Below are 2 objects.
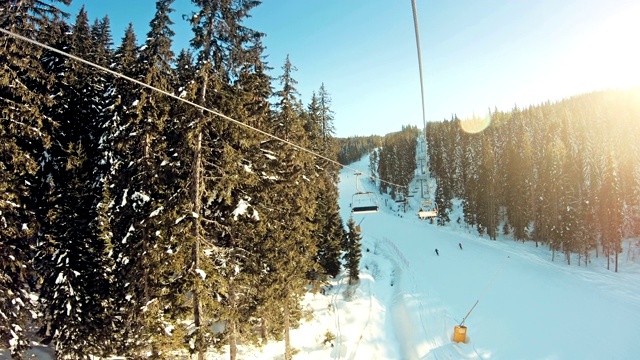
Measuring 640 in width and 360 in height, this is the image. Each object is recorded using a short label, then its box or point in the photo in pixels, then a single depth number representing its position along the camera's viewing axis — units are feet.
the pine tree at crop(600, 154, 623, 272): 180.24
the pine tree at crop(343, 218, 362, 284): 110.93
